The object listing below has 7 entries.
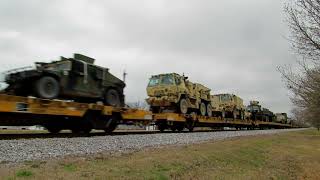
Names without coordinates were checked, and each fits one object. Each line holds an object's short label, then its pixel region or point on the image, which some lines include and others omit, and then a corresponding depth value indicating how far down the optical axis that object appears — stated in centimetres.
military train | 1318
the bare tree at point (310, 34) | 1162
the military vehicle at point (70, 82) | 1384
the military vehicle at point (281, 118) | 6269
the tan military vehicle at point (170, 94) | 2430
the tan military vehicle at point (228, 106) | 3338
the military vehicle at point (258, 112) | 4672
